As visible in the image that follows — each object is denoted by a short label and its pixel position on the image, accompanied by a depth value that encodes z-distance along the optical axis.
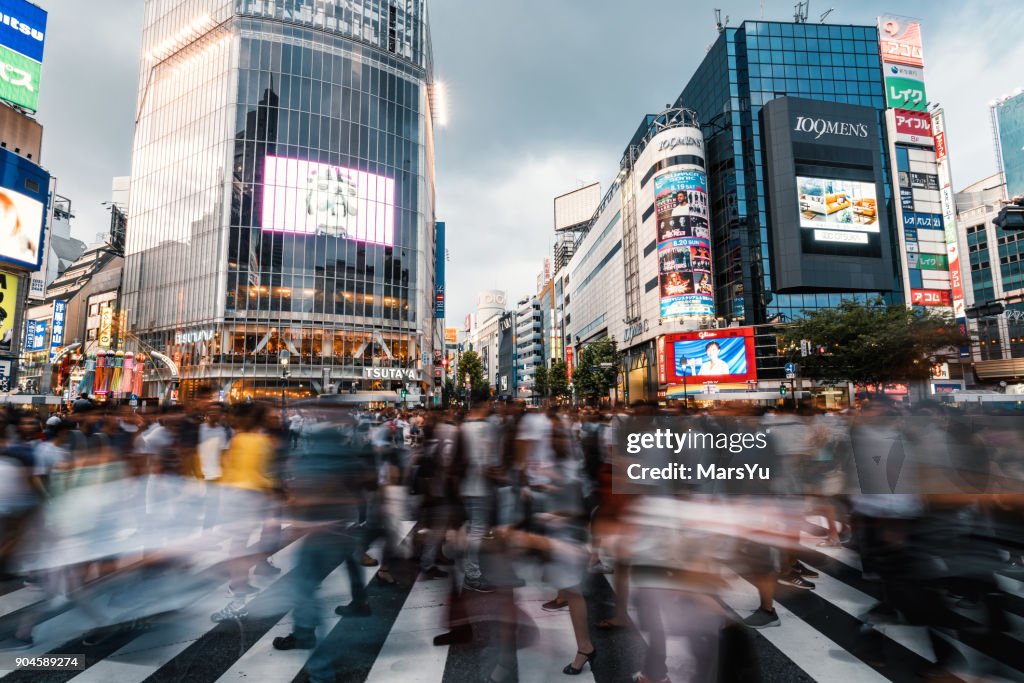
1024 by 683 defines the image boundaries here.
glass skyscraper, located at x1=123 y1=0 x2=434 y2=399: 52.22
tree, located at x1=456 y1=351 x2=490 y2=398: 120.94
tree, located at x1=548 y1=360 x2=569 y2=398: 91.34
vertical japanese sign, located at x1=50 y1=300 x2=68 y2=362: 55.38
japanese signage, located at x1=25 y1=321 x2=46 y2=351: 61.34
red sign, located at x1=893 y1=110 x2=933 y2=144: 58.47
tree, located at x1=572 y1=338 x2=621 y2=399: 66.06
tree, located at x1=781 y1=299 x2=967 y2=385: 32.41
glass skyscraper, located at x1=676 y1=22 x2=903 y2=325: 55.03
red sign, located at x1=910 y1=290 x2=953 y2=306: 56.25
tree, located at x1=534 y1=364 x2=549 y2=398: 107.38
